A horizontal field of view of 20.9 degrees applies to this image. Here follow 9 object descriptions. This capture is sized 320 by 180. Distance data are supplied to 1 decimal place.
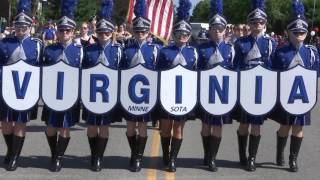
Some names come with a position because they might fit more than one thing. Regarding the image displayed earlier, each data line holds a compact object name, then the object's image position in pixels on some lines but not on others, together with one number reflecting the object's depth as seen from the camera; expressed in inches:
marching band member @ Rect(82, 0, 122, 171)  407.2
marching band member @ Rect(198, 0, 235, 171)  414.2
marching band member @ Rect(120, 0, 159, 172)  408.8
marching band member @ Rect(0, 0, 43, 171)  406.4
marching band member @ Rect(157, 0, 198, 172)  409.9
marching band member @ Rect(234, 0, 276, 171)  417.7
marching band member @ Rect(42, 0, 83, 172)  406.4
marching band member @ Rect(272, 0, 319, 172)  413.0
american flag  716.6
